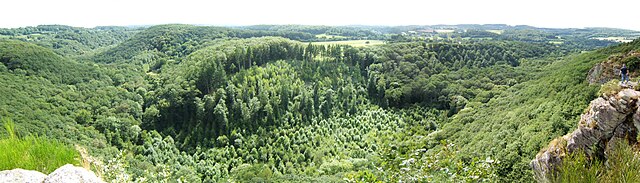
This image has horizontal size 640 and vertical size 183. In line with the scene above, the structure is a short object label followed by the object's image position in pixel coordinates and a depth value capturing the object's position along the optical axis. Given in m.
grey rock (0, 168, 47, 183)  5.55
